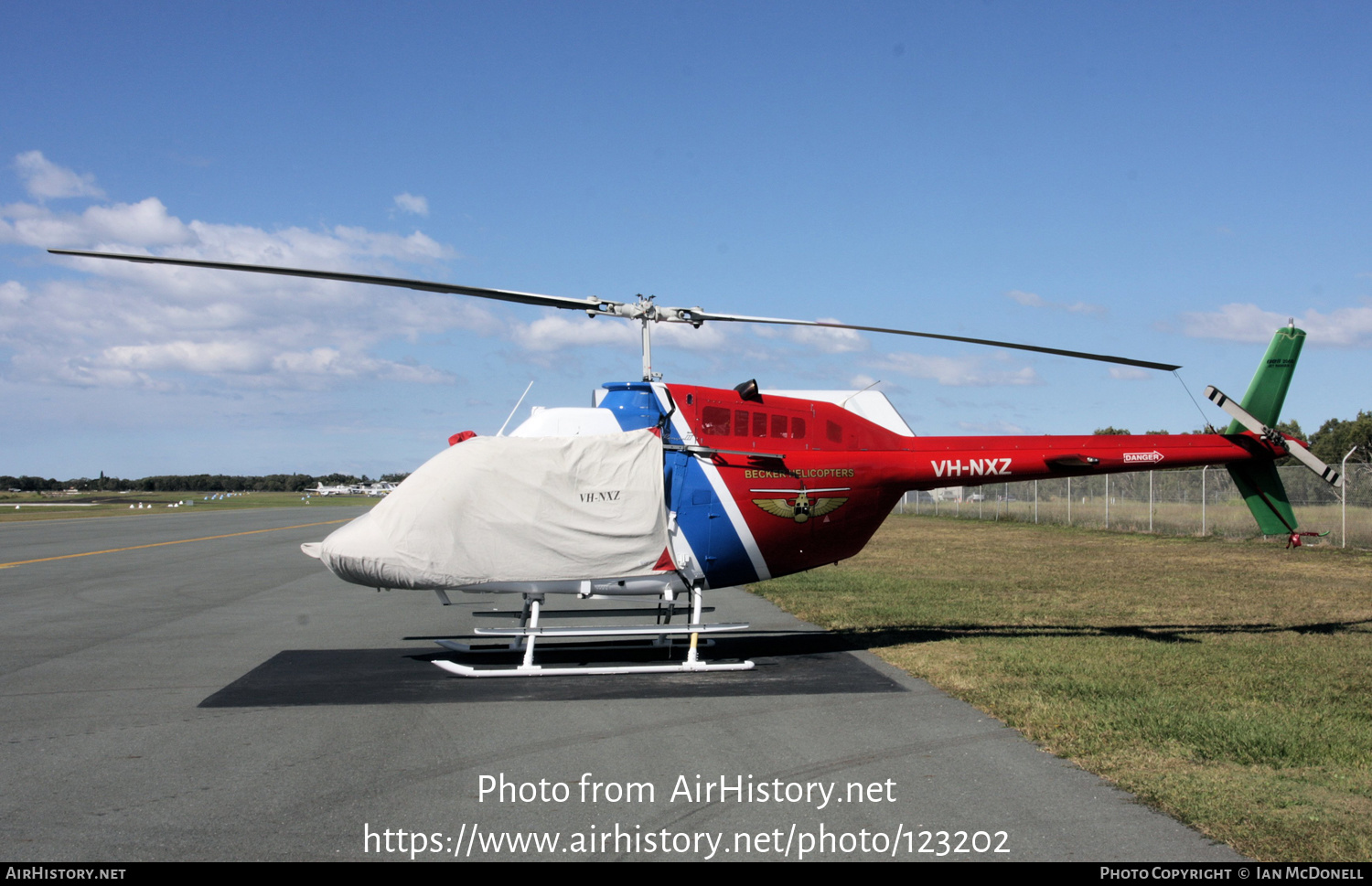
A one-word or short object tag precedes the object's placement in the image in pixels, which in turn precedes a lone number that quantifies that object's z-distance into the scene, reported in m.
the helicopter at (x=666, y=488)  10.19
